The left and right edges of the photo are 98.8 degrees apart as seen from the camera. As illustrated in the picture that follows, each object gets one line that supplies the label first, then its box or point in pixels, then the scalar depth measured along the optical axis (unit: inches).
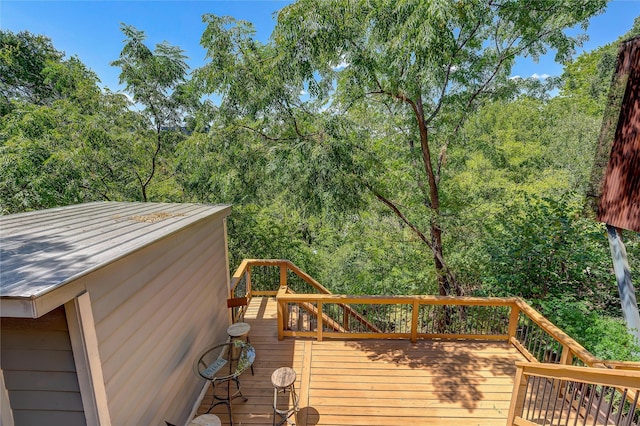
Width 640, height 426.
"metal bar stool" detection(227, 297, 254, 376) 159.6
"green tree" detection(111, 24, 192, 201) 262.7
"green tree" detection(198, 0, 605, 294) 155.3
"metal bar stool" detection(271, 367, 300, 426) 120.3
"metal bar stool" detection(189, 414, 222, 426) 101.5
